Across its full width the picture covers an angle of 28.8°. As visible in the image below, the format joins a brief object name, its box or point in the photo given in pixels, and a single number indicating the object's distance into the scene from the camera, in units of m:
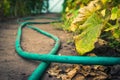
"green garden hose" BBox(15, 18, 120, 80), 2.18
